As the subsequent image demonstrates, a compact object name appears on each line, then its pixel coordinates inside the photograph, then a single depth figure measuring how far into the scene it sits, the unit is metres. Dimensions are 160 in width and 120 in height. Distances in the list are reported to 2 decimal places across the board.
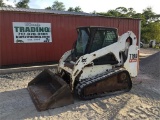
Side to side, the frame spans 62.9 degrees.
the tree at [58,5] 43.86
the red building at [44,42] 6.33
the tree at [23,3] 27.94
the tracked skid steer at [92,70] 3.39
